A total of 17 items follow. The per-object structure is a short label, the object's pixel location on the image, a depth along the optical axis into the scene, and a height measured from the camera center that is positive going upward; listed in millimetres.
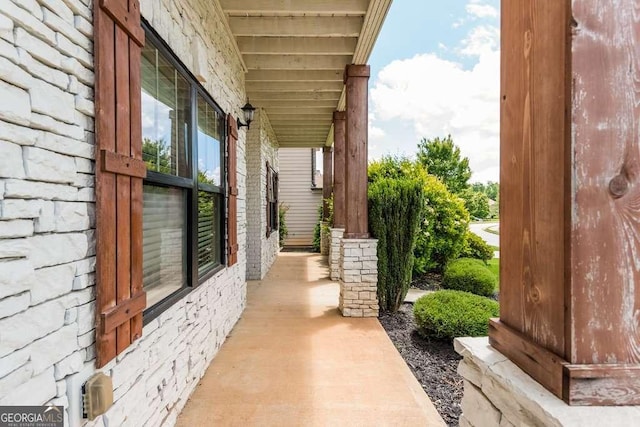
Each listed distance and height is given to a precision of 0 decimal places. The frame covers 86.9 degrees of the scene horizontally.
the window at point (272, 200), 7823 +299
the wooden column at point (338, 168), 6828 +910
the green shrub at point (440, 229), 6484 -358
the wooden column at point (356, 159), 4523 +703
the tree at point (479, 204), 18869 +437
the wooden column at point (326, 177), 9711 +1010
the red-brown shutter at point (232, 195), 3713 +191
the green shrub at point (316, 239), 11359 -927
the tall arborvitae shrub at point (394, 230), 4672 -258
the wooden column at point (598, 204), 851 +16
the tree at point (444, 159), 19922 +3089
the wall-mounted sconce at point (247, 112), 4723 +1401
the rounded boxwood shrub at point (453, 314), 3449 -1089
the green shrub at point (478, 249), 7478 -849
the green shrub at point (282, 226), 11484 -511
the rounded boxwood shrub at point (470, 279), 5629 -1154
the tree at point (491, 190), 36534 +2403
